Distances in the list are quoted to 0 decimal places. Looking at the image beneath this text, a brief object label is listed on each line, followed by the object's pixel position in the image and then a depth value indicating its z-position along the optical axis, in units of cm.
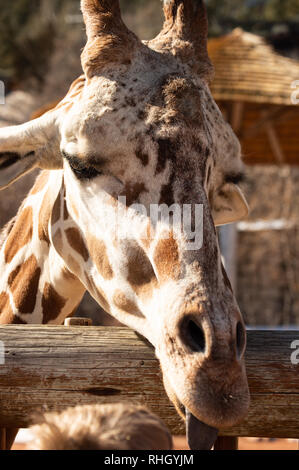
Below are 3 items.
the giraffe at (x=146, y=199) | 185
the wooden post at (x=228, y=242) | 937
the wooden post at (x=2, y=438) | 239
